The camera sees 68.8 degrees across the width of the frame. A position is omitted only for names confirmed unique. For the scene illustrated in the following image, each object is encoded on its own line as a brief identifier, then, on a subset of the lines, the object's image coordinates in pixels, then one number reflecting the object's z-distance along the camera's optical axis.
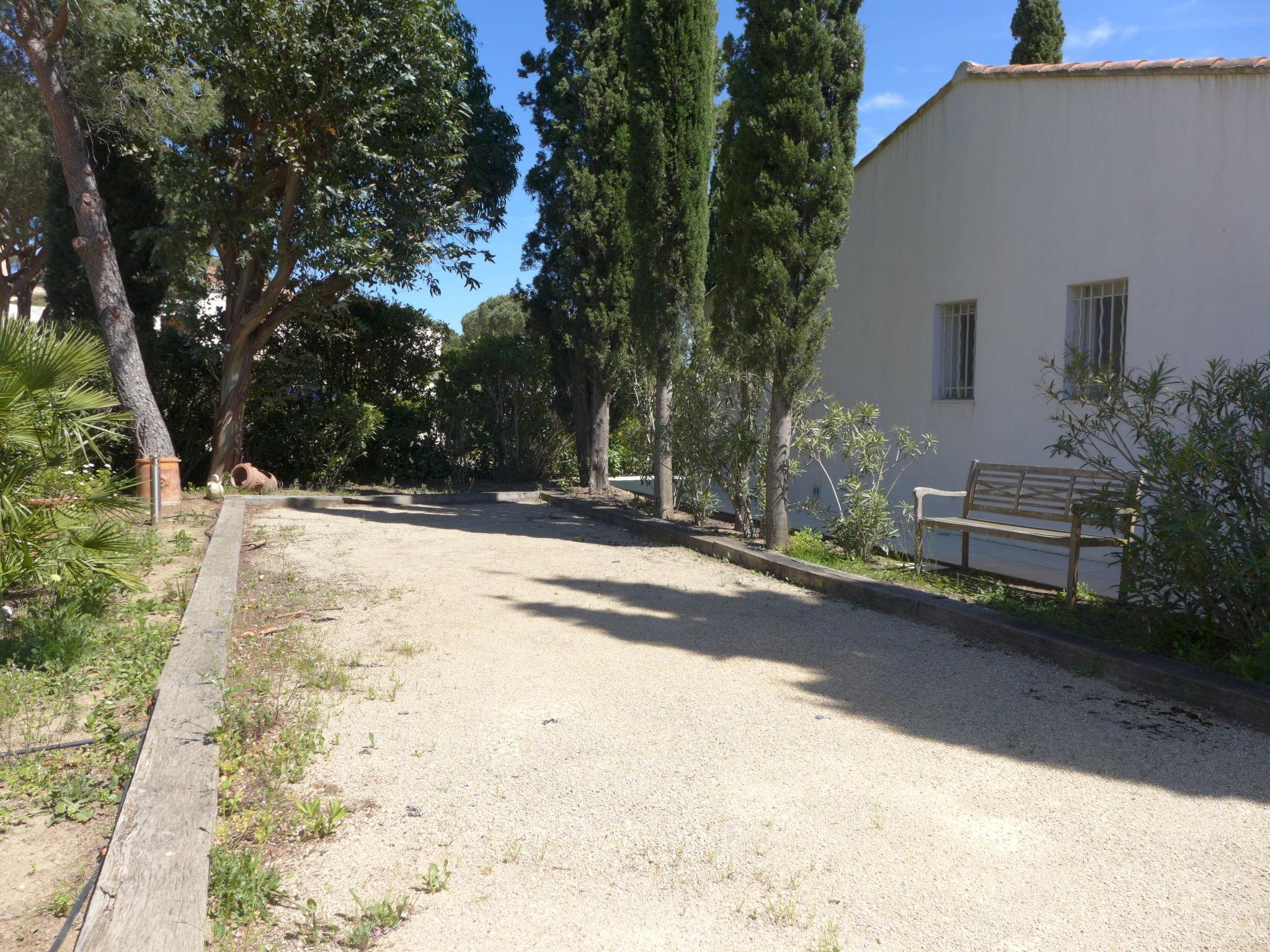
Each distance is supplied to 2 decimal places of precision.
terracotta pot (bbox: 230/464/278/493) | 12.85
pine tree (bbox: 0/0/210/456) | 11.05
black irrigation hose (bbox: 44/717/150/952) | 2.43
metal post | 9.44
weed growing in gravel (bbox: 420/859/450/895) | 2.79
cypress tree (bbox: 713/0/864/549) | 8.10
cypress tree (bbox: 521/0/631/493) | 12.75
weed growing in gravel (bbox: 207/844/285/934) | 2.60
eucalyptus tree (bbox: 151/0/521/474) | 11.18
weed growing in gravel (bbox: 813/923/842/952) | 2.51
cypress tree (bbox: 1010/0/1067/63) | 15.40
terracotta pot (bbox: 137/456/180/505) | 11.05
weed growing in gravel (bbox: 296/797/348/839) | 3.09
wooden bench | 6.22
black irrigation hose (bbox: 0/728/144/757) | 3.64
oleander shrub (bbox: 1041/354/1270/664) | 4.57
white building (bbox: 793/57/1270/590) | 7.71
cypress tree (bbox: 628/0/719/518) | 10.09
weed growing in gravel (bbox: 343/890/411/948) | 2.51
